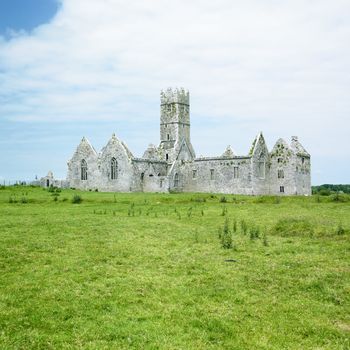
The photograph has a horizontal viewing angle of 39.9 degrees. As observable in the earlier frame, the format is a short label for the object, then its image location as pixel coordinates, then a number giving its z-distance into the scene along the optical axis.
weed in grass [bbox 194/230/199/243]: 22.85
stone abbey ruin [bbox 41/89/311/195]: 70.94
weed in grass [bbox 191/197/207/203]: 46.92
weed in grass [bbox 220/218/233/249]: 21.37
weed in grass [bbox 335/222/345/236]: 24.20
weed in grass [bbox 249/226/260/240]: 23.87
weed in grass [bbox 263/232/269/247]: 21.95
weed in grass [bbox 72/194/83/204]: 45.05
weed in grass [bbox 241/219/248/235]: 25.77
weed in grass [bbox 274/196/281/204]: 46.25
